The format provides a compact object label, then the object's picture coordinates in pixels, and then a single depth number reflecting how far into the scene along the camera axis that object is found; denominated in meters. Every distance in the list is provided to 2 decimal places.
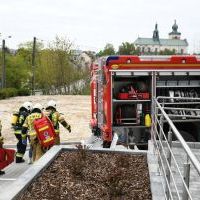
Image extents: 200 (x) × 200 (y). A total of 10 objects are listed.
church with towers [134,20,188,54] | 123.73
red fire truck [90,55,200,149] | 6.90
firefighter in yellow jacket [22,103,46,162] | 6.77
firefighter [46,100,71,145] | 6.98
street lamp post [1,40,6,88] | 30.69
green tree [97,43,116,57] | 64.32
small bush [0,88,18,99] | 27.90
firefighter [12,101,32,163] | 7.31
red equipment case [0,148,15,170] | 6.77
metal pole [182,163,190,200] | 1.92
